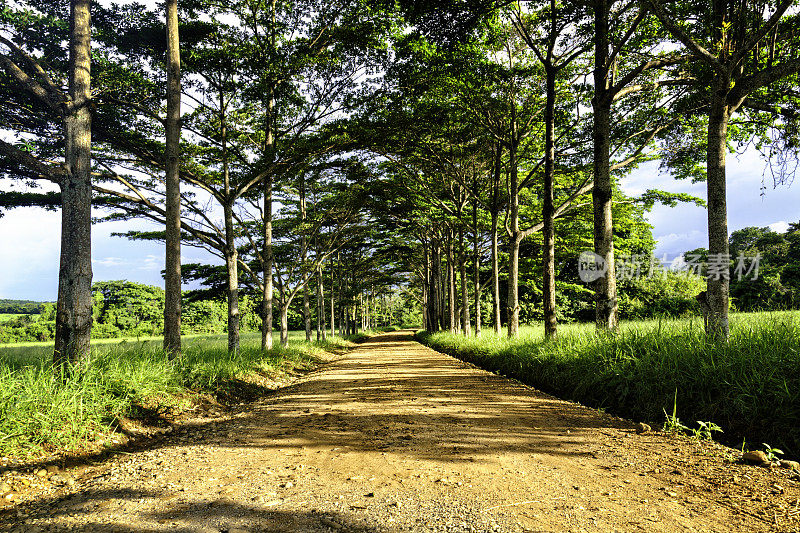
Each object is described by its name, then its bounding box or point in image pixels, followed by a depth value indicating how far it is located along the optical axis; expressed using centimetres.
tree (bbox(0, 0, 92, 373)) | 533
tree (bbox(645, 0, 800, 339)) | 554
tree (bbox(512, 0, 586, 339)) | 895
